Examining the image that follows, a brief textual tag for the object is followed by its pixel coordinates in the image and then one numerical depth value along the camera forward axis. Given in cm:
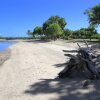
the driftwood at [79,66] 523
